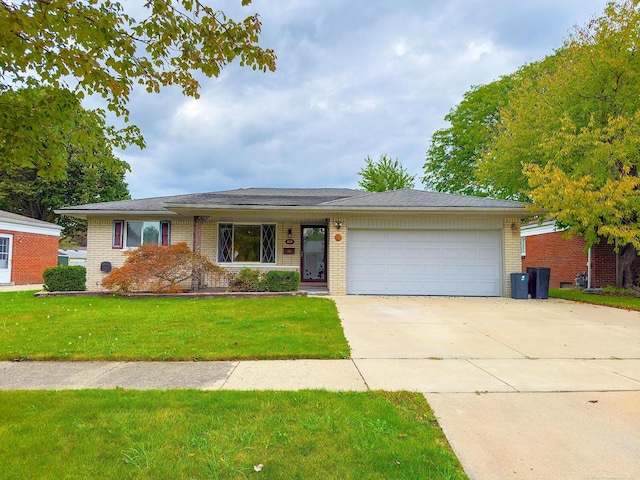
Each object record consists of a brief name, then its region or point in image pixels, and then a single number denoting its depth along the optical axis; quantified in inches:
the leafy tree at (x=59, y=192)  1077.1
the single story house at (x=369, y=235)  465.1
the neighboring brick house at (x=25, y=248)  679.1
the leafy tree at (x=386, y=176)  1152.8
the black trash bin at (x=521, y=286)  454.3
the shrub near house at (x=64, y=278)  468.6
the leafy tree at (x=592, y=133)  402.0
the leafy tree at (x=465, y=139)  922.7
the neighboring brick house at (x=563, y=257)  588.4
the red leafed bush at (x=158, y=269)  433.7
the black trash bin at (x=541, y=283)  458.9
